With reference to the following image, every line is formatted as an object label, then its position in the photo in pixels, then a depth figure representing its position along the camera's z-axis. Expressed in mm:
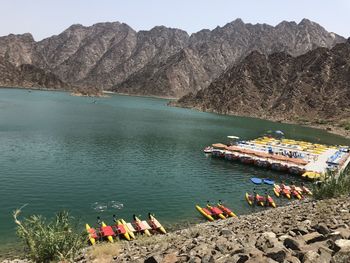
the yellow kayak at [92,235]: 36569
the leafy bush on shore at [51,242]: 22781
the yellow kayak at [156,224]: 41000
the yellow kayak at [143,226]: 39978
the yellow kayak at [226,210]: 48125
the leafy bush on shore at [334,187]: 37722
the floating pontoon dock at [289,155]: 80562
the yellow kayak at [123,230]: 38838
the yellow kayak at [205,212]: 46666
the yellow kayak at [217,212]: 47312
